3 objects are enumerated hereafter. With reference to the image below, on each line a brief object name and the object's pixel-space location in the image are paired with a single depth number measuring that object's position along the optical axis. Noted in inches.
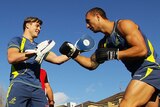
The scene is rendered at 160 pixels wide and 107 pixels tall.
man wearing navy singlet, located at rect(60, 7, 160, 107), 127.2
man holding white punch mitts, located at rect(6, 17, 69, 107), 146.6
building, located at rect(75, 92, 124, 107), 1128.4
